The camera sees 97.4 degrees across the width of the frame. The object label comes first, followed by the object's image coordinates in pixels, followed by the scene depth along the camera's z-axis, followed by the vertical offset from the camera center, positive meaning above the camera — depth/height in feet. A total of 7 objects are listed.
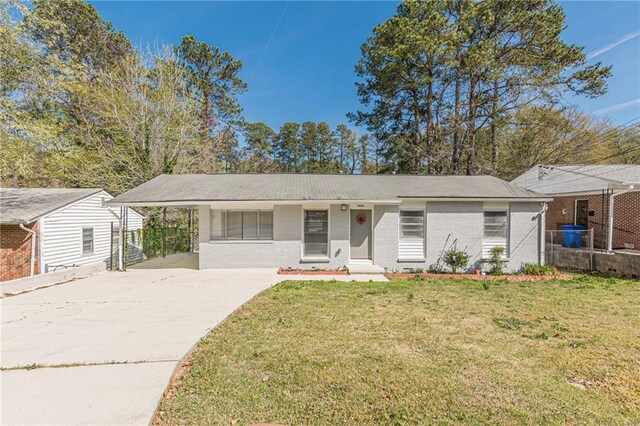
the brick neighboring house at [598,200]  38.60 +2.33
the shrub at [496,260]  33.38 -5.53
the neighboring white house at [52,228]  30.32 -2.42
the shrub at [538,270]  32.99 -6.57
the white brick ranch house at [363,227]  33.50 -1.80
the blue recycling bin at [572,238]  42.88 -3.59
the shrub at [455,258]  32.99 -5.38
